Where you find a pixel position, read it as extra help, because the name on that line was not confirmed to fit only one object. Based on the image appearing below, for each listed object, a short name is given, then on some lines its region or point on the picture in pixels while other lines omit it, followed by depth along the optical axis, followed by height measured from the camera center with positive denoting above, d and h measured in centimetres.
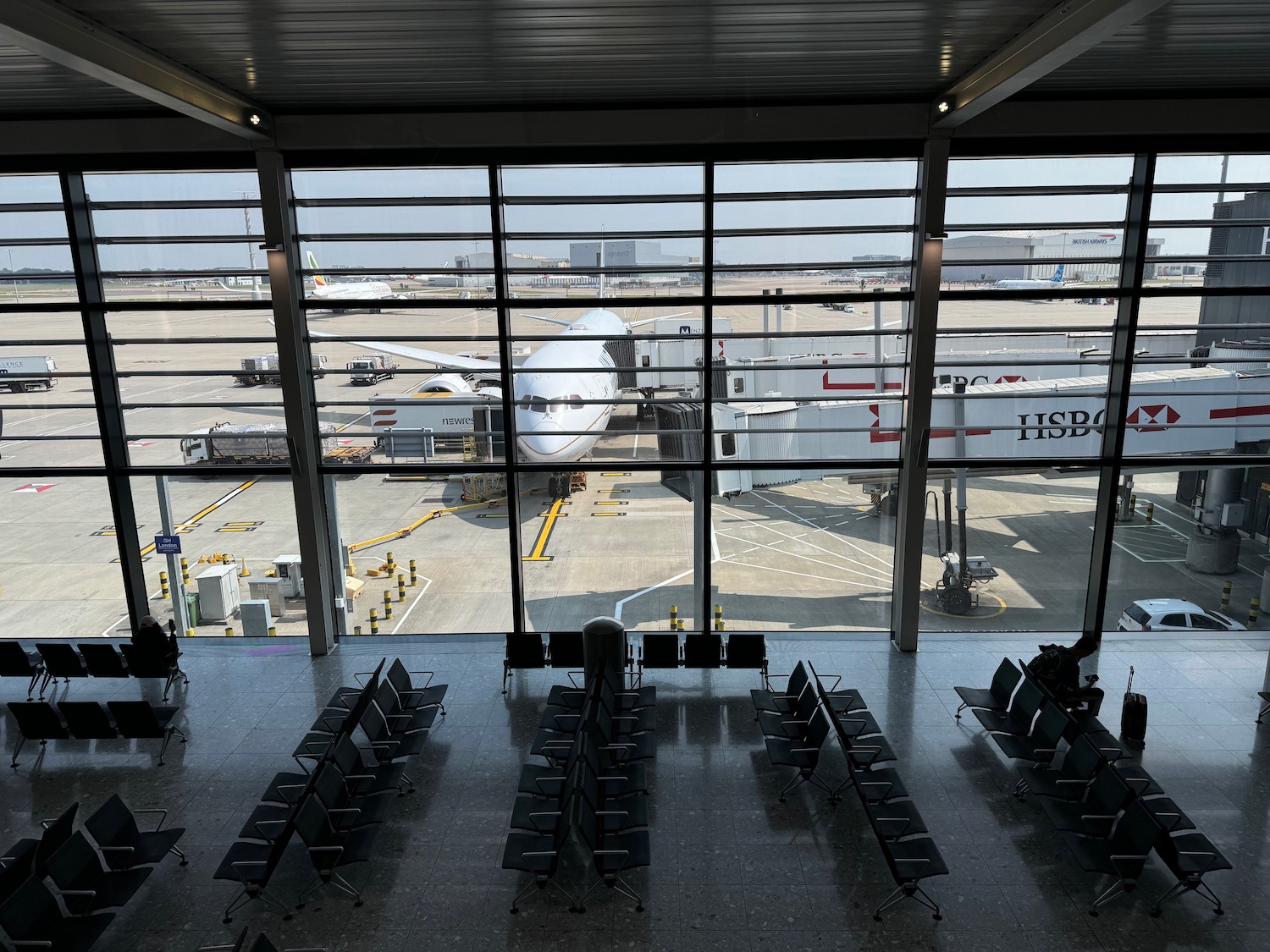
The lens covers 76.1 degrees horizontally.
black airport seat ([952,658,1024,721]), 774 -359
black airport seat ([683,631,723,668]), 886 -351
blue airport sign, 1007 -263
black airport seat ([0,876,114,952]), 471 -350
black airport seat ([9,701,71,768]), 746 -356
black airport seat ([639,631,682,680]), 891 -353
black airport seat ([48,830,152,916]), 513 -352
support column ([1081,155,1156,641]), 887 -76
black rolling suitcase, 750 -368
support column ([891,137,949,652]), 862 -86
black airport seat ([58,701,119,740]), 747 -354
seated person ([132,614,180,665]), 882 -333
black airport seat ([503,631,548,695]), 902 -358
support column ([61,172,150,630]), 922 -66
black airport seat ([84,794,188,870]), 555 -352
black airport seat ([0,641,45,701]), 872 -352
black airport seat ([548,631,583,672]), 902 -357
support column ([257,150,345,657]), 884 -82
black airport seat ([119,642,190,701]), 884 -358
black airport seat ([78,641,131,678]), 886 -355
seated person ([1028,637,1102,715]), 755 -331
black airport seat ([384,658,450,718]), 800 -360
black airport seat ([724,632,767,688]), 880 -351
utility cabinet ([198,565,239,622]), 1088 -350
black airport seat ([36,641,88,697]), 868 -348
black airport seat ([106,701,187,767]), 741 -352
